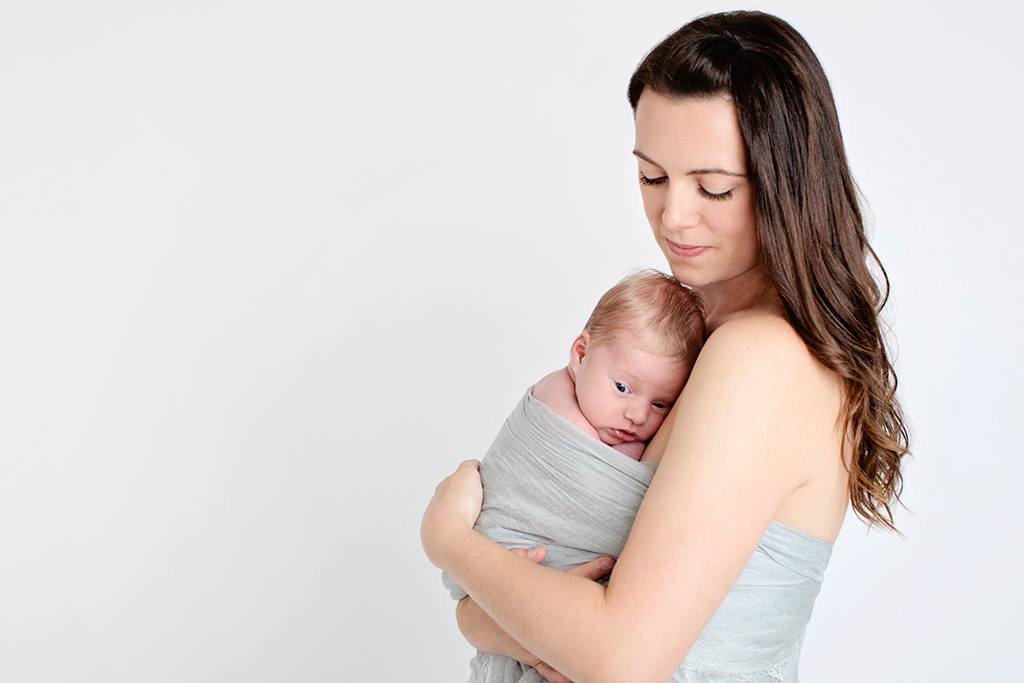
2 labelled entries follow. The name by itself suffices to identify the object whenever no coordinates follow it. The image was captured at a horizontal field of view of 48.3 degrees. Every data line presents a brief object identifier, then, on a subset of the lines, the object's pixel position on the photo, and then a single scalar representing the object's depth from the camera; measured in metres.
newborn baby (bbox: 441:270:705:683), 1.87
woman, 1.62
